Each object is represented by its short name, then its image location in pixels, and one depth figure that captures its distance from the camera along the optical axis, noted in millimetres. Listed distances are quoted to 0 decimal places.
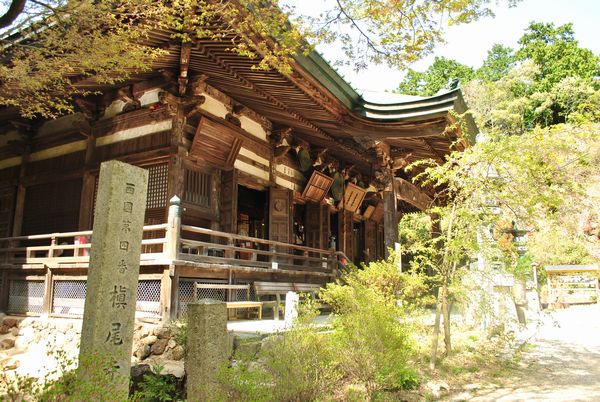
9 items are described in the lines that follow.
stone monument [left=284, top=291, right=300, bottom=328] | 6480
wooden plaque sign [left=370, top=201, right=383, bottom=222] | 17547
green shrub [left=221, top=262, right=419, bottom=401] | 4309
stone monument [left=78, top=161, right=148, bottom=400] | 4059
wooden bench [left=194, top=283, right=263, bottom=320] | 7841
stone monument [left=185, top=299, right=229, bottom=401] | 4133
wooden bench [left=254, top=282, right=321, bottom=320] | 9258
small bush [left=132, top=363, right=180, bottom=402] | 4992
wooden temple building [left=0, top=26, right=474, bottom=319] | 8211
